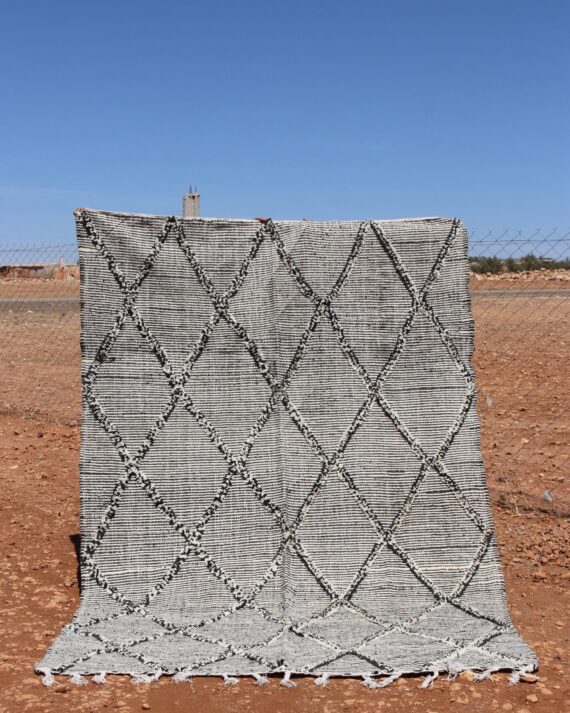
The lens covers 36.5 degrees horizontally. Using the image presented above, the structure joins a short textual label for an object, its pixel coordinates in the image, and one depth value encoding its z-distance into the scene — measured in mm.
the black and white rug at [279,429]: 3867
